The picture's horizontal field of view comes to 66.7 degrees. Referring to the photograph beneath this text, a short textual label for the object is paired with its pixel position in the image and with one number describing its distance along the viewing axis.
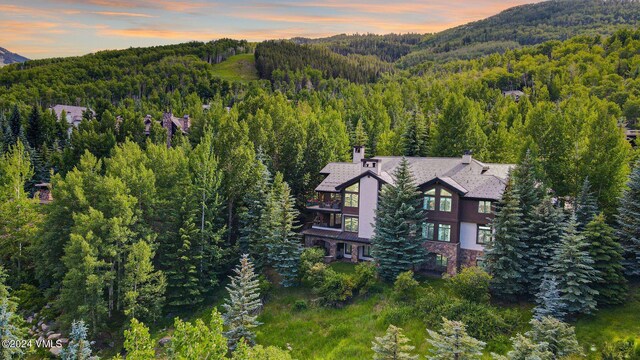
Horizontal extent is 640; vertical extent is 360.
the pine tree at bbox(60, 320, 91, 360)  21.15
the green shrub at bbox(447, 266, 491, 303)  31.11
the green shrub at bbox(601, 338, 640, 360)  24.20
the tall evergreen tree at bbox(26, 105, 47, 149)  75.06
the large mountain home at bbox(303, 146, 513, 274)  36.56
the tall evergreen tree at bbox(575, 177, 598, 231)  33.00
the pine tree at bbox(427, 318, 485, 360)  21.48
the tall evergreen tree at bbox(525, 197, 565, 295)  31.45
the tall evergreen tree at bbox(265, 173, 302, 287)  37.84
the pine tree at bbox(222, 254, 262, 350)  30.59
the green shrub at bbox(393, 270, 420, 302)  33.16
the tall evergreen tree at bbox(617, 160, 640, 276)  31.45
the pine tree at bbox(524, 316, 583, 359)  23.92
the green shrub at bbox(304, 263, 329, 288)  36.06
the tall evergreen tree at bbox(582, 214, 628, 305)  29.28
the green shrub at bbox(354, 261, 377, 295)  35.19
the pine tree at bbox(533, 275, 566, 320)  27.61
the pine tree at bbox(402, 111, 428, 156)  55.06
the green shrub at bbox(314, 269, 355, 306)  34.72
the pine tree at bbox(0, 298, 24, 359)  25.62
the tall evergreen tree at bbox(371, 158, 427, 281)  35.84
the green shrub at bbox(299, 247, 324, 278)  37.59
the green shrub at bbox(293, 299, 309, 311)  35.53
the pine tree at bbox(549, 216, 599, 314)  28.28
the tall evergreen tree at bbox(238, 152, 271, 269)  39.47
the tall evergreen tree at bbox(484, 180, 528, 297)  31.41
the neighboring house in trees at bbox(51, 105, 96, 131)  90.75
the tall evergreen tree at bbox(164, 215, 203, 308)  38.22
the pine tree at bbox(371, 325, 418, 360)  22.05
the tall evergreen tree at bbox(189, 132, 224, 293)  39.62
